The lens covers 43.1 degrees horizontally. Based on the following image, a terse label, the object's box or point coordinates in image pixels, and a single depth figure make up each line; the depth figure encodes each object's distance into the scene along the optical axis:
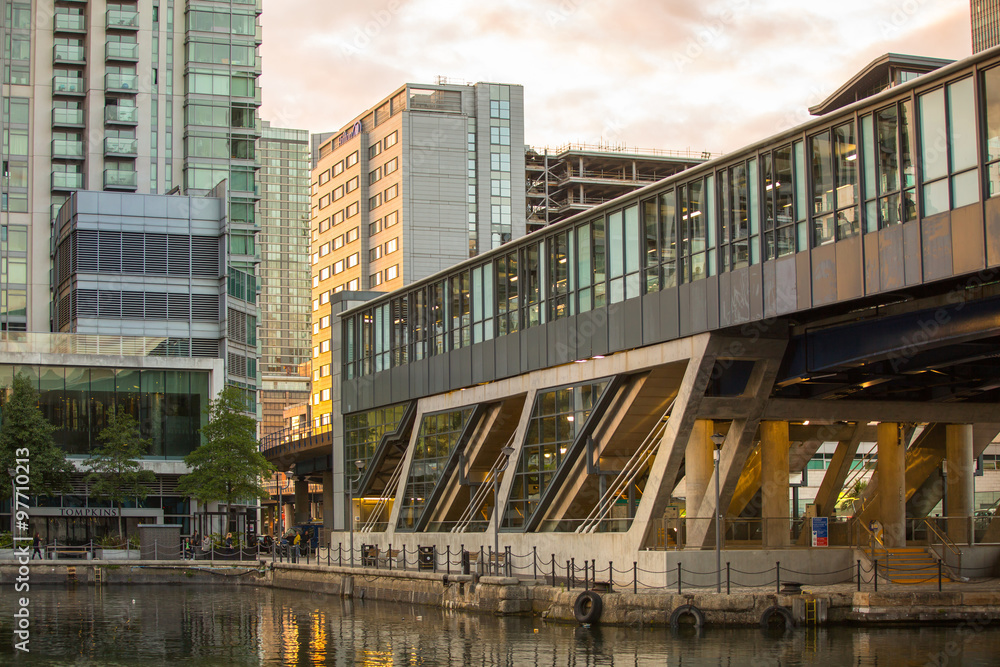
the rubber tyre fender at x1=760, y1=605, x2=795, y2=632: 29.96
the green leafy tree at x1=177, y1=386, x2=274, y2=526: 66.25
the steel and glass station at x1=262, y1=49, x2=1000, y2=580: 30.14
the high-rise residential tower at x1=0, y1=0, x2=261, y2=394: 94.06
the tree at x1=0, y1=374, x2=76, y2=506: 64.69
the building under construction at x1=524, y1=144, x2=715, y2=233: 155.38
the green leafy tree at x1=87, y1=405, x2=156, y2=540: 66.25
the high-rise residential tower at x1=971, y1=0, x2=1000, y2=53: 176.00
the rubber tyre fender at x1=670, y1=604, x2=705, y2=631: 30.11
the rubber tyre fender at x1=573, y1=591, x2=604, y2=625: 31.48
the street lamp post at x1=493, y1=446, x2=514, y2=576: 39.10
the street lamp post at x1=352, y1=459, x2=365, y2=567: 51.06
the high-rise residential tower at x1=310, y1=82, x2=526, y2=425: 139.25
